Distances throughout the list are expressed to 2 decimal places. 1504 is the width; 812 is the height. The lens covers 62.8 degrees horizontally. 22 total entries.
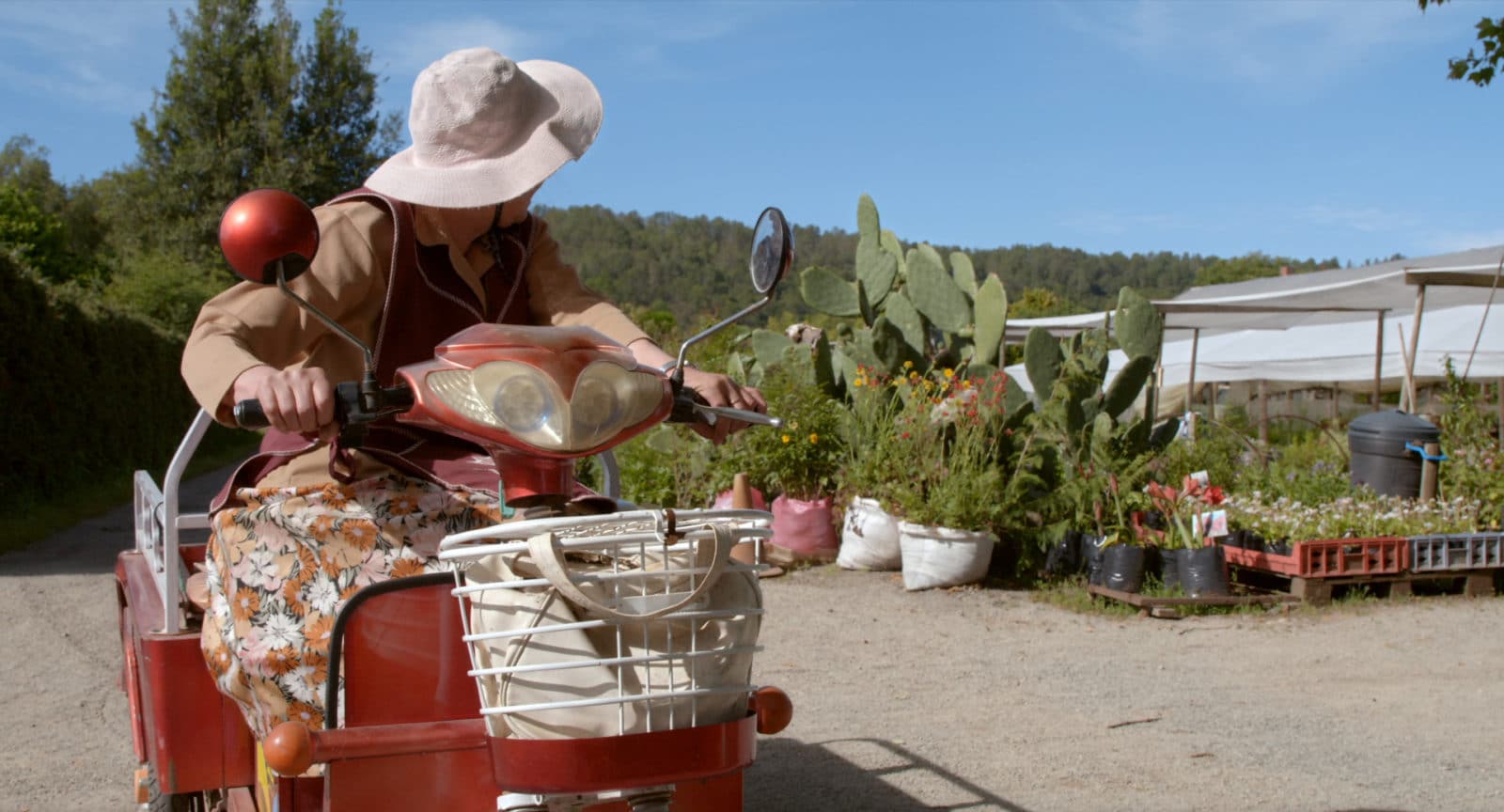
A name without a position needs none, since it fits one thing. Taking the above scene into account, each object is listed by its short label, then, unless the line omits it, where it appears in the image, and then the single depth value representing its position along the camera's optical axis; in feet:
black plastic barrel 28.43
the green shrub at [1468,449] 26.89
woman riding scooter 6.23
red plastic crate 22.86
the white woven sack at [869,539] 26.53
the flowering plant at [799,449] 28.73
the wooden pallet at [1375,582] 22.84
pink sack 28.55
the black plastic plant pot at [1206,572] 22.72
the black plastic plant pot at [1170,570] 23.34
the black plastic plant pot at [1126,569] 22.89
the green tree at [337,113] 120.37
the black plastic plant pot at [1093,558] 23.54
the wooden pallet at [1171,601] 22.07
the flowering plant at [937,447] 24.72
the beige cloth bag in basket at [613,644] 4.69
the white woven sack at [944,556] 24.59
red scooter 4.69
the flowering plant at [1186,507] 23.54
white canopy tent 37.68
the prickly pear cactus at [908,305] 29.25
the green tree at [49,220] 106.63
